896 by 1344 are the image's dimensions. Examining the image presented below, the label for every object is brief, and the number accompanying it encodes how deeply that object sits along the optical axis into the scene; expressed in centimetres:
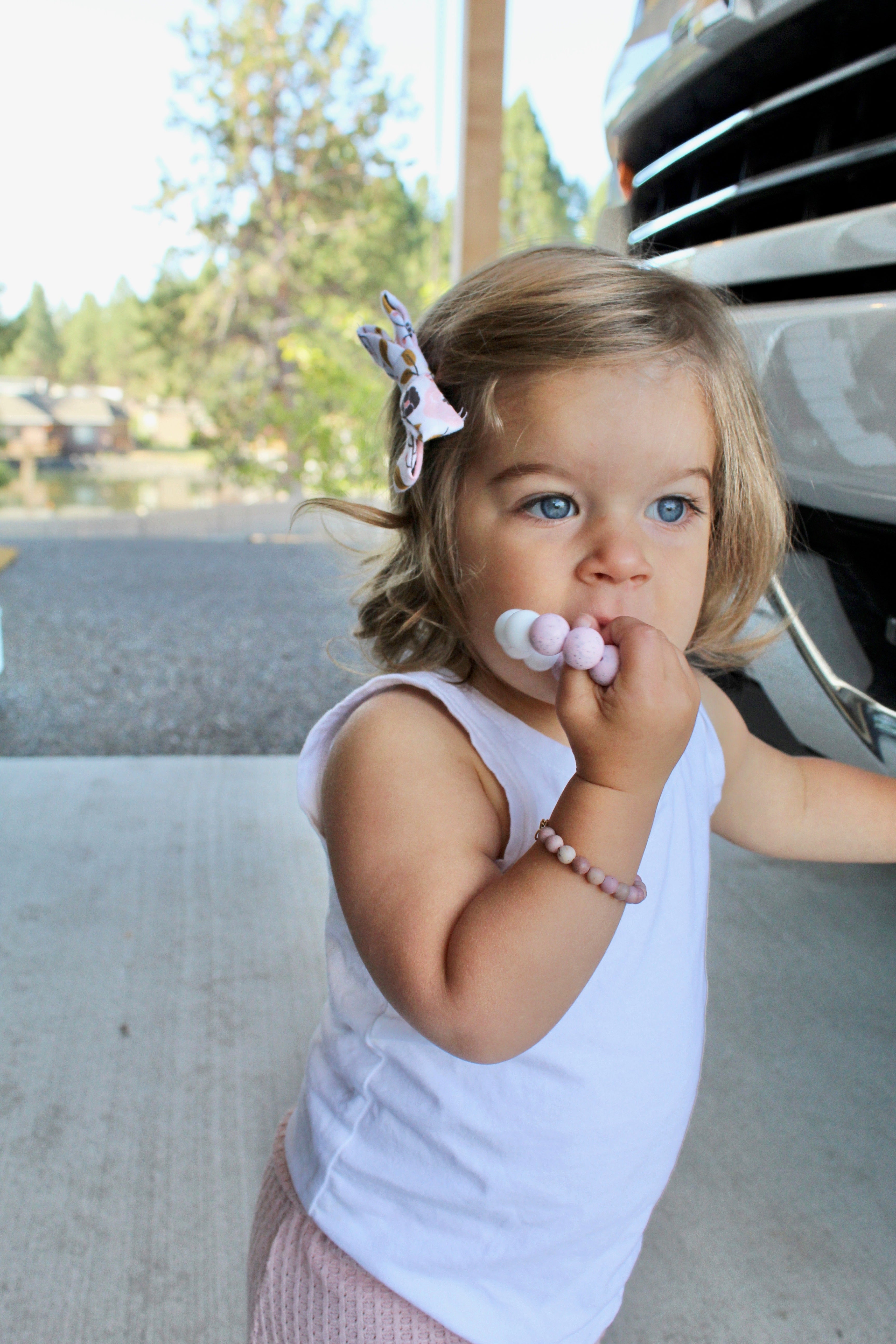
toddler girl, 60
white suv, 88
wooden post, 279
